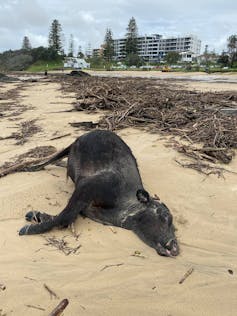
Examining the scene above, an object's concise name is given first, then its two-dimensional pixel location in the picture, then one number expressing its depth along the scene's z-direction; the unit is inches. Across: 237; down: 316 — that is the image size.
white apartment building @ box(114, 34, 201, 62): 3886.6
